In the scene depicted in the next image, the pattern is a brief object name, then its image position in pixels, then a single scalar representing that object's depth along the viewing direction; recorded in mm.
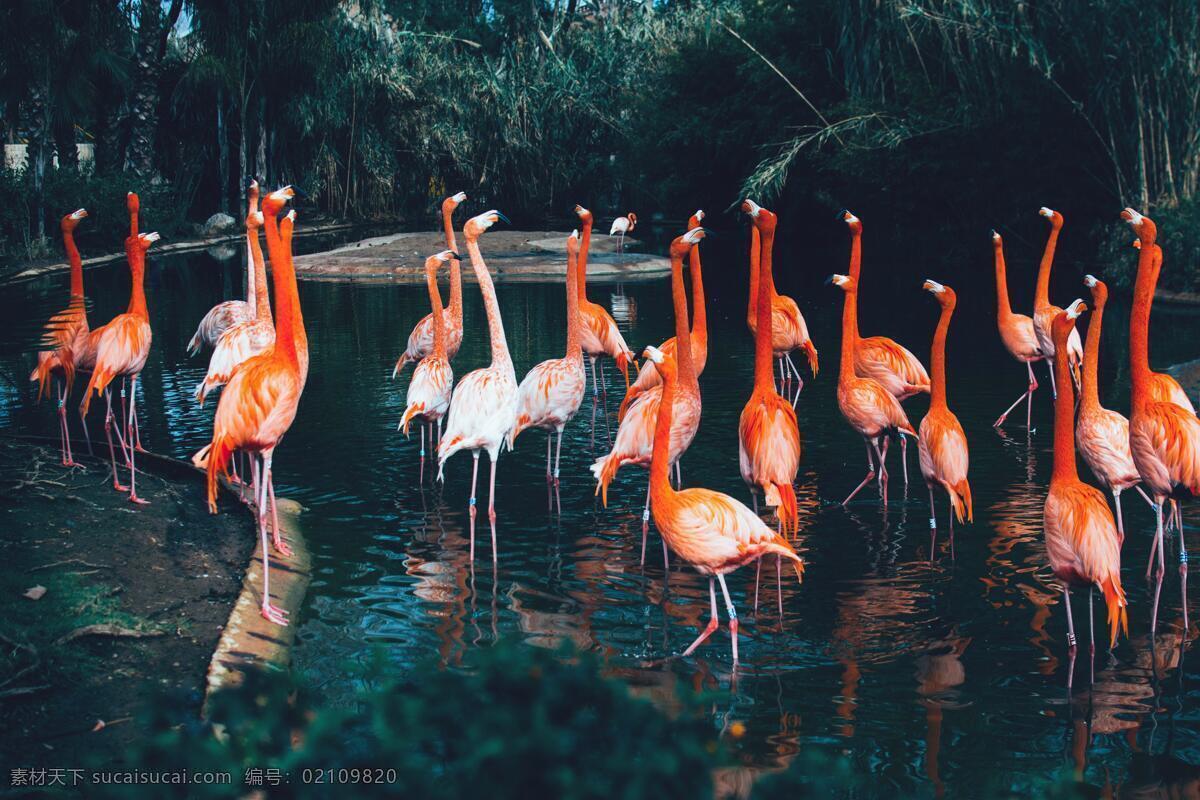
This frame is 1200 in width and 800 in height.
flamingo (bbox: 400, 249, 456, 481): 7516
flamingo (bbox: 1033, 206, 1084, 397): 9266
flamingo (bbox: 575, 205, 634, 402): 9391
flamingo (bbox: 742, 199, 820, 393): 9590
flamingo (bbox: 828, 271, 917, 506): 7137
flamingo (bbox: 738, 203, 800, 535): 5930
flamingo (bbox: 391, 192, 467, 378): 8406
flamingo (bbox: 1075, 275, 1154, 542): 6070
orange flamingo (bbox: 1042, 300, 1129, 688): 4742
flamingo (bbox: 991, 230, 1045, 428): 9602
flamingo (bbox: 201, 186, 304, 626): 5625
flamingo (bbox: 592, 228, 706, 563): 6324
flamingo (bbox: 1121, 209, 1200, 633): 5398
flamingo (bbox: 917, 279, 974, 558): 6276
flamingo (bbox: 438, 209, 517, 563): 6602
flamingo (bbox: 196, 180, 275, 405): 7586
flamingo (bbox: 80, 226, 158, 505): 7191
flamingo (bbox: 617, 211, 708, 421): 7371
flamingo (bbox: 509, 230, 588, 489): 7363
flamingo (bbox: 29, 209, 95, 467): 7602
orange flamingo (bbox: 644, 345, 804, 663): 4941
